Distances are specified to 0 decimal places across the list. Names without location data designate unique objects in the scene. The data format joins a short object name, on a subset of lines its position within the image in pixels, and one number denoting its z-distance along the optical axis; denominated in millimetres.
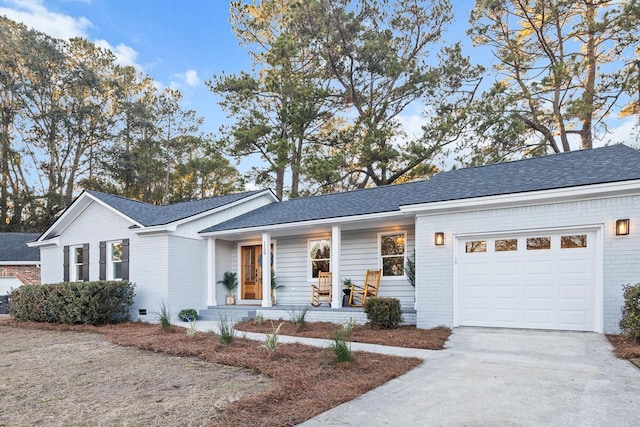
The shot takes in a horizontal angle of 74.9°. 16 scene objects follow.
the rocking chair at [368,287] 10683
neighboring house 17875
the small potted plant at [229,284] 13022
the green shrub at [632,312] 6062
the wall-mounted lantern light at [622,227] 7016
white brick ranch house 7324
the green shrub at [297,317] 8984
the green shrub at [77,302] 10844
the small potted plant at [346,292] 11289
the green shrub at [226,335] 6922
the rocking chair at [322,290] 11523
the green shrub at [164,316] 8906
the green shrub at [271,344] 5946
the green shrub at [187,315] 11516
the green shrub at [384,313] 8727
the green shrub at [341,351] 5371
